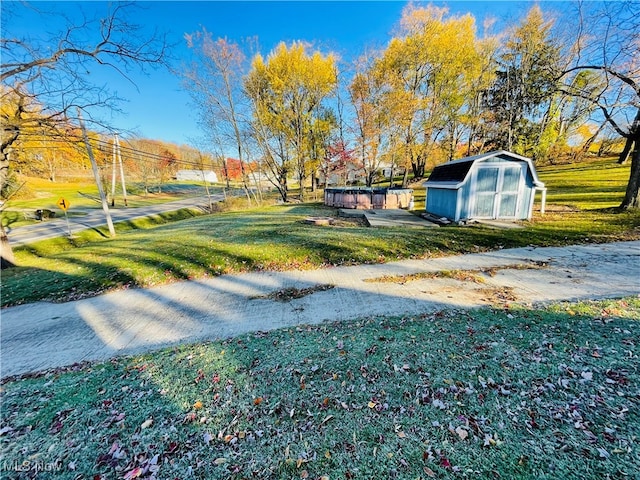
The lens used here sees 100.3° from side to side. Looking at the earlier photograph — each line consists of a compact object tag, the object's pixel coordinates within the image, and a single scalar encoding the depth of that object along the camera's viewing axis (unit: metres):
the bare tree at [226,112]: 18.38
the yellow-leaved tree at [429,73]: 19.73
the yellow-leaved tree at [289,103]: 21.67
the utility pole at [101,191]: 11.61
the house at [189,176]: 65.88
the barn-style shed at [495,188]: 10.24
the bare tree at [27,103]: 6.27
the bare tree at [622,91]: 8.52
